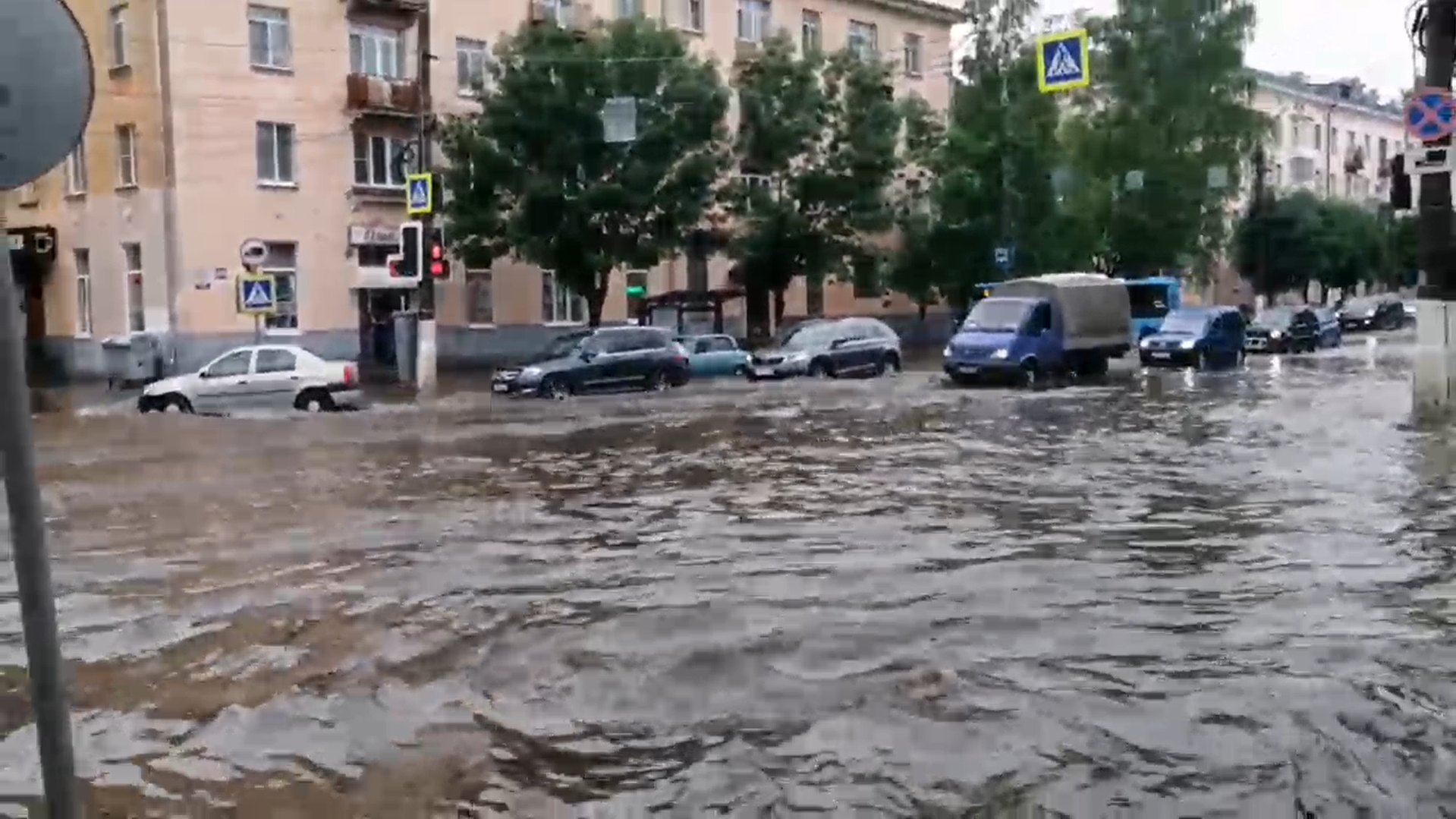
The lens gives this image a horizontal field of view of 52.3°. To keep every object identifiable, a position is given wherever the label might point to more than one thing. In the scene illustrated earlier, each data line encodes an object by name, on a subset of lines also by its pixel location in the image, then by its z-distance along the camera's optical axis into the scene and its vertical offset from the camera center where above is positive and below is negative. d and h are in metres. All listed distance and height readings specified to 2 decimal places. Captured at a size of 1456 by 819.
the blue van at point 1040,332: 29.89 -0.39
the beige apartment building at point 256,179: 34.16 +3.66
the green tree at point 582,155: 35.72 +4.10
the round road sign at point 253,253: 28.58 +1.47
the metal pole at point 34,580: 3.64 -0.61
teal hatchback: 34.00 -0.85
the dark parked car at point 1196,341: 36.09 -0.75
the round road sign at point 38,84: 3.73 +0.63
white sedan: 24.66 -0.95
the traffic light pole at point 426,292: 29.48 +0.66
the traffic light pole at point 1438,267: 18.27 +0.47
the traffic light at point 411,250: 28.42 +1.46
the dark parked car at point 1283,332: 46.03 -0.75
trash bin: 33.50 -0.68
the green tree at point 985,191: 48.53 +4.10
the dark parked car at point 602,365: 28.03 -0.84
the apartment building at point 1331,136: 84.12 +10.51
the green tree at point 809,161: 43.03 +4.62
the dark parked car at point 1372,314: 64.06 -0.32
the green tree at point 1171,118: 55.31 +7.24
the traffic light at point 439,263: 28.83 +1.21
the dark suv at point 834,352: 33.25 -0.80
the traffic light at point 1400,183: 18.17 +1.52
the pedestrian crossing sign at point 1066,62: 22.17 +3.77
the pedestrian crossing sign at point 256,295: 26.94 +0.62
